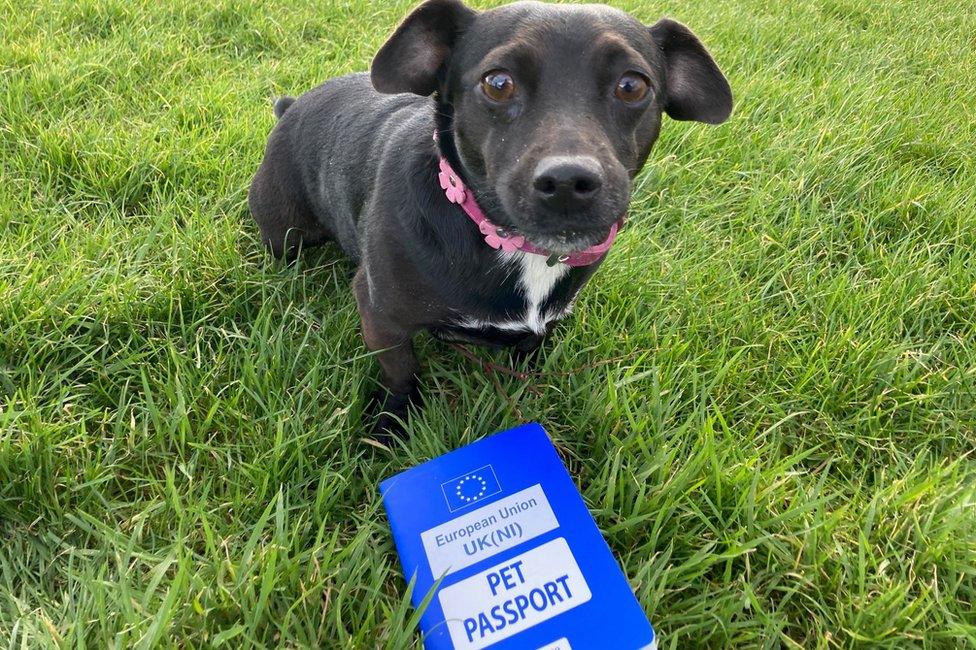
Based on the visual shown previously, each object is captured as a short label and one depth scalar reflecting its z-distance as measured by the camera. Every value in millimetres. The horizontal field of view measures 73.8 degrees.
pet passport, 316
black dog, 332
